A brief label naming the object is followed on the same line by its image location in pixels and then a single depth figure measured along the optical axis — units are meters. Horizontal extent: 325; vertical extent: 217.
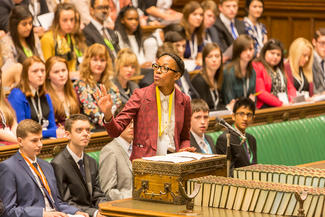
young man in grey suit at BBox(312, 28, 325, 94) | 16.20
